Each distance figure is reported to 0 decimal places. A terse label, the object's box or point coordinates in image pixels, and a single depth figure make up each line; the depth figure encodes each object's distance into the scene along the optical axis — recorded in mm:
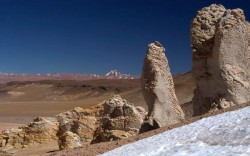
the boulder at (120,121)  11065
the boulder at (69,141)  11593
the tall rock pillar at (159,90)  10557
